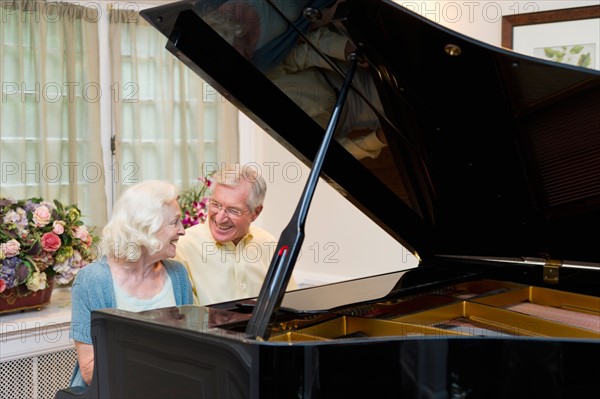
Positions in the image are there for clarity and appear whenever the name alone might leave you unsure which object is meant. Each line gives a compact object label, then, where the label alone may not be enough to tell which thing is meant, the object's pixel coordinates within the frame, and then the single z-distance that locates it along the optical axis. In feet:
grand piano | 5.49
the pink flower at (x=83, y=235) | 11.35
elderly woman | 7.50
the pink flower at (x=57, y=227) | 10.99
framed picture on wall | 10.96
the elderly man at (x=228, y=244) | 9.00
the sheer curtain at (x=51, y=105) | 13.10
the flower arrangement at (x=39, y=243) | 10.52
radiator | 10.98
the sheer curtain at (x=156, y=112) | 14.38
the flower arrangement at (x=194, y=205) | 13.28
